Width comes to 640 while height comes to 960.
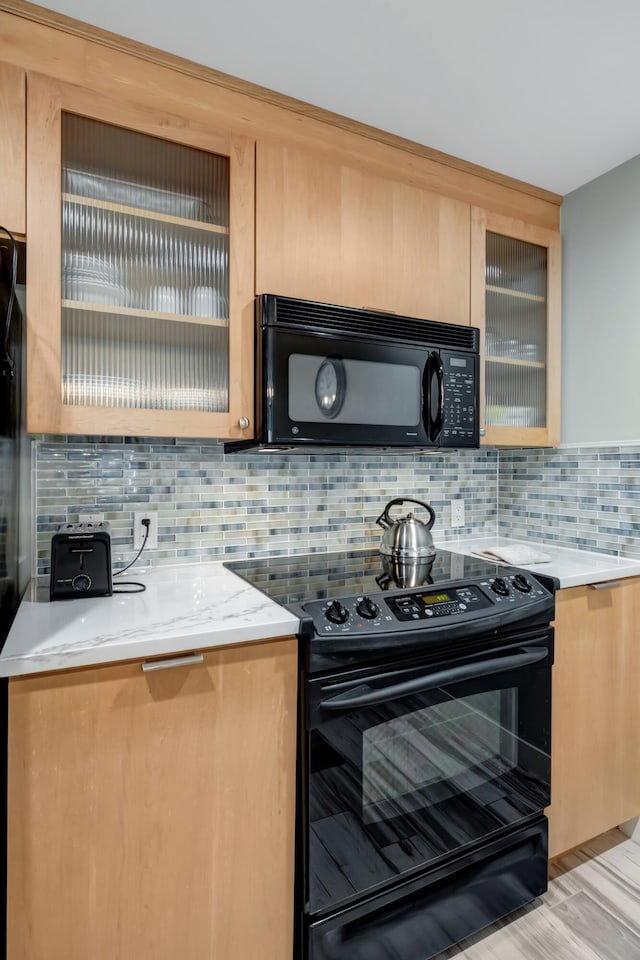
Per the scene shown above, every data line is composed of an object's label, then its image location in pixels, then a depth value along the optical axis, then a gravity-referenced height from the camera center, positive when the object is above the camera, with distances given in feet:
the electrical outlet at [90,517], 5.35 -0.46
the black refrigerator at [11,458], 3.51 +0.11
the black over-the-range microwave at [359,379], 4.92 +0.96
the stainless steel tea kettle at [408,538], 6.21 -0.76
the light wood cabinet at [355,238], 5.11 +2.48
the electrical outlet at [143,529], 5.58 -0.60
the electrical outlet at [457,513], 7.70 -0.57
